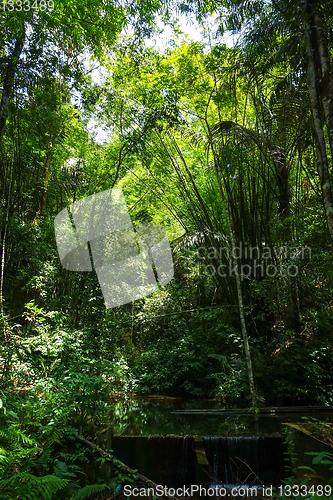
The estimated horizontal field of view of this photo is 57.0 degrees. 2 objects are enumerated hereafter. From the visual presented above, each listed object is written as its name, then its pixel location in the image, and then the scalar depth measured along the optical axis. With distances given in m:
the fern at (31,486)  1.64
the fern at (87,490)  1.90
